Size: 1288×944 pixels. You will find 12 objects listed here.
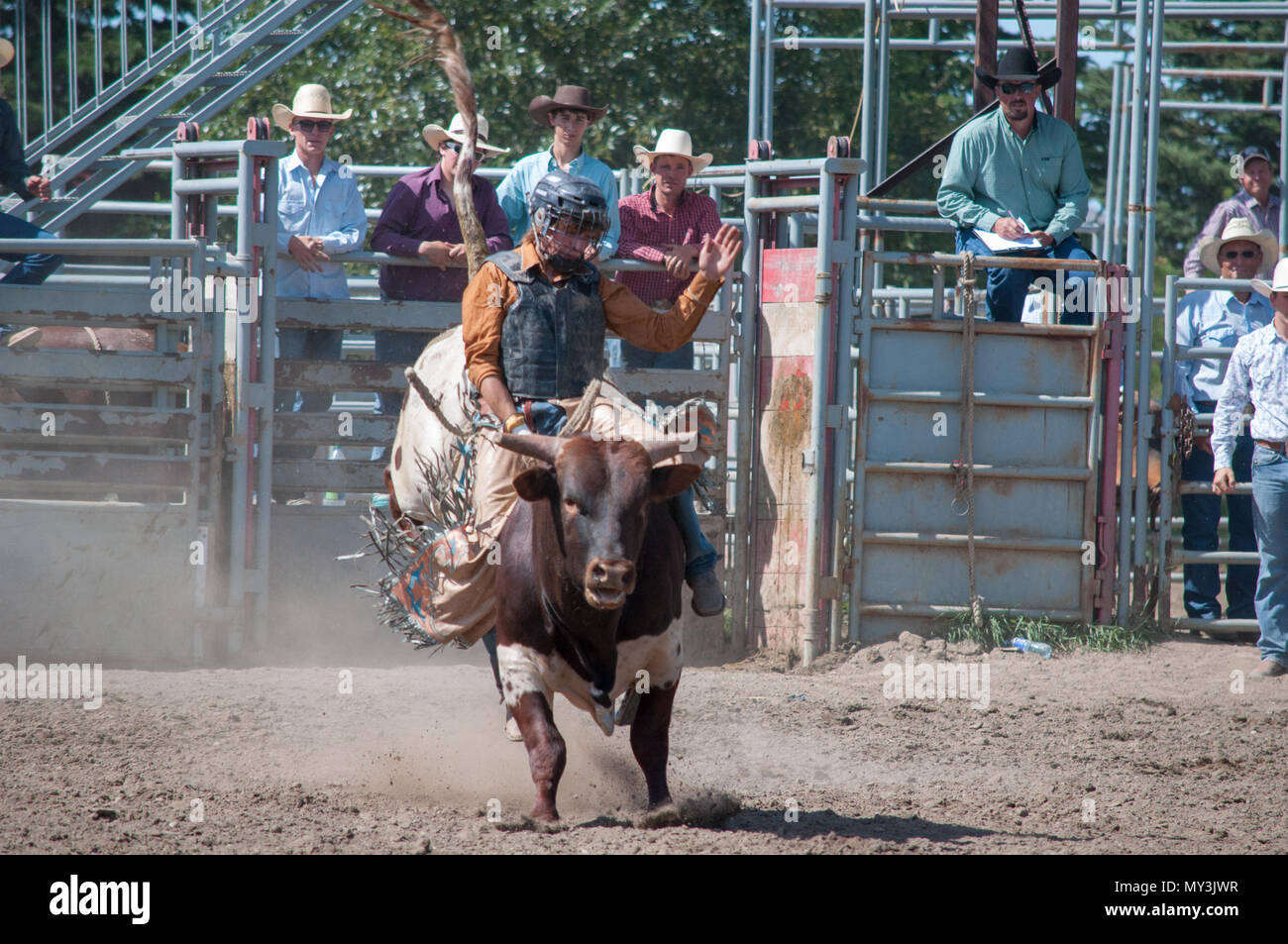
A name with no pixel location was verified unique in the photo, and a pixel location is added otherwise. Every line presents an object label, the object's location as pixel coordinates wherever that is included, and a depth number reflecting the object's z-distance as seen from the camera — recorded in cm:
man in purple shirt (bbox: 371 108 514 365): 1764
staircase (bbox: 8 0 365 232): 2121
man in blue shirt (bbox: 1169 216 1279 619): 1886
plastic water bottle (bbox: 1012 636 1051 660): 1730
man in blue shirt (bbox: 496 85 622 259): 1798
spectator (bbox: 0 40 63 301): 1750
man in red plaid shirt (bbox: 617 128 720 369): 1828
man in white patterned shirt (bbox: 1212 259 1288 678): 1687
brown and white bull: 1020
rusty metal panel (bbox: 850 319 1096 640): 1783
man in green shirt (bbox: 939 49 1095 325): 1808
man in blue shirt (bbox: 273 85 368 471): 1837
